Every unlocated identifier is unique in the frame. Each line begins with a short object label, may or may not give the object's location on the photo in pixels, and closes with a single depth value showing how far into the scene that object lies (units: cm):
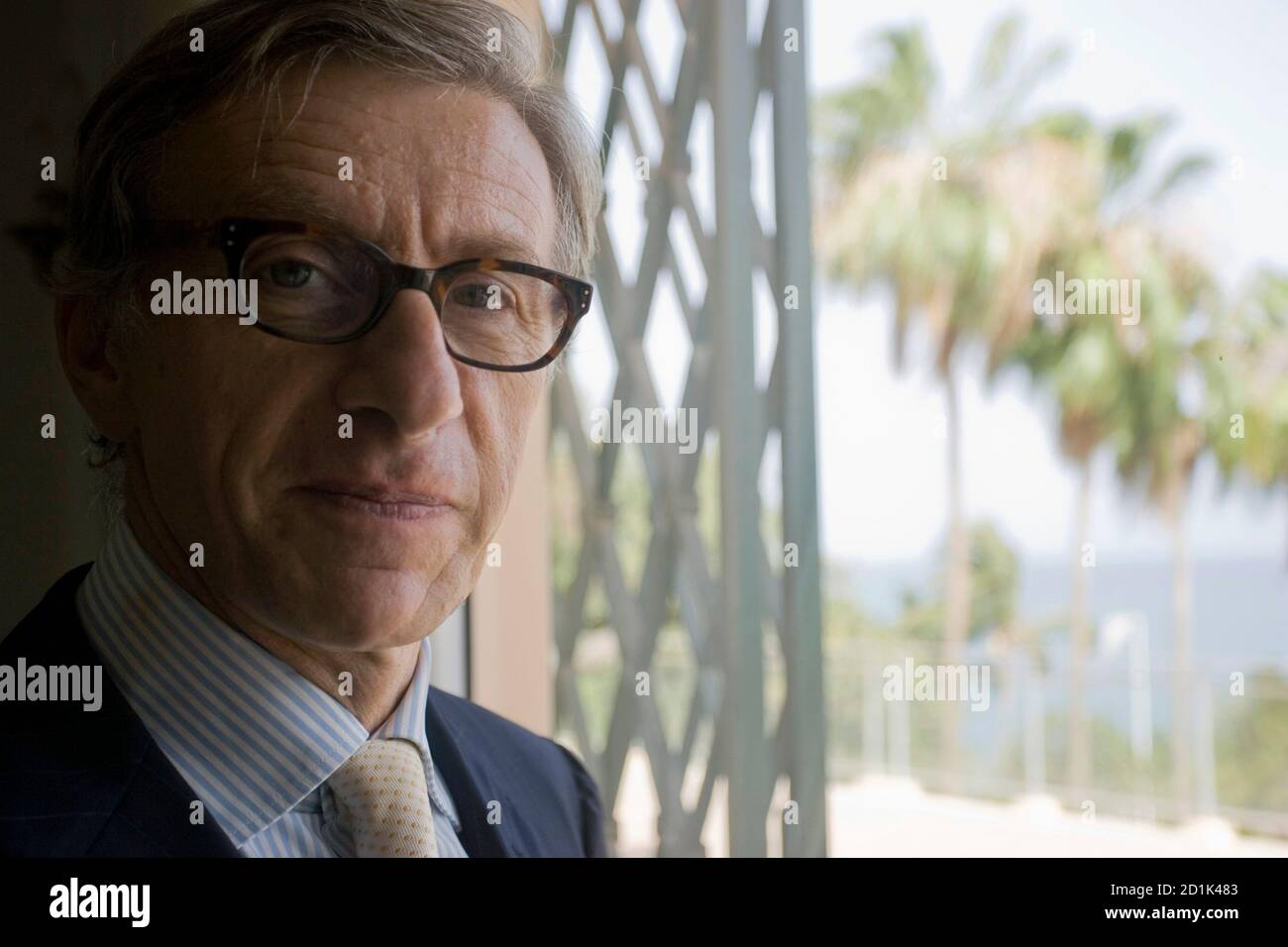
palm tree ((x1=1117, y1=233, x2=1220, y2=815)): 1070
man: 93
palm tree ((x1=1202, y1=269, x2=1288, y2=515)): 1013
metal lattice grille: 137
